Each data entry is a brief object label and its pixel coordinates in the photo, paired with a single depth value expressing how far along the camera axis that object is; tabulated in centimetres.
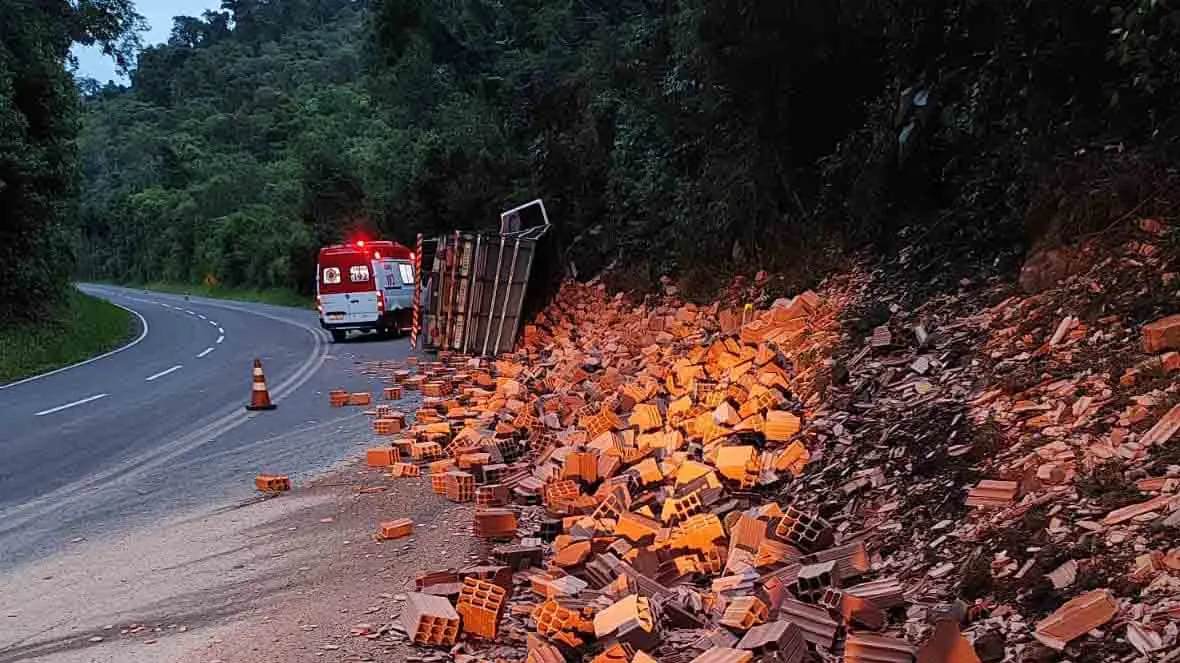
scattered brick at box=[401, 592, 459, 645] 468
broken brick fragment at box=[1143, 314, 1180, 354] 445
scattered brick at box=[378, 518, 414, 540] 648
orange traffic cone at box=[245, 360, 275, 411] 1266
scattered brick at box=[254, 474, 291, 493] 795
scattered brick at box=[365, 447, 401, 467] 873
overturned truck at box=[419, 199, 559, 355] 1580
